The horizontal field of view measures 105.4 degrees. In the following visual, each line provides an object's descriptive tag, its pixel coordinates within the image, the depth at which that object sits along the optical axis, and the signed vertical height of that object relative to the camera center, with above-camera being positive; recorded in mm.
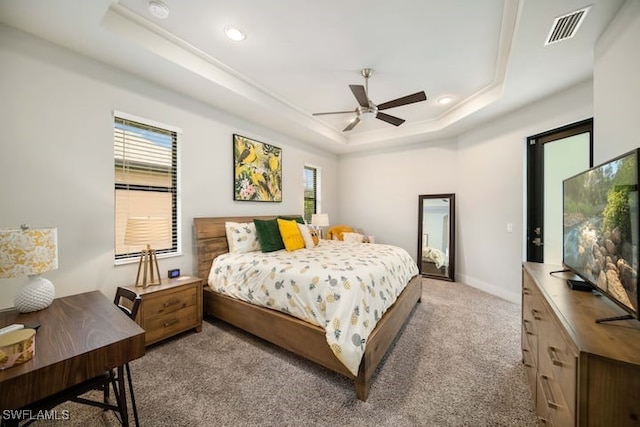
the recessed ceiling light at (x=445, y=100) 3521 +1664
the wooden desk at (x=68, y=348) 851 -570
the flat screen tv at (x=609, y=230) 998 -84
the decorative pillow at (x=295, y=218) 3945 -100
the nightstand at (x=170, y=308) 2207 -926
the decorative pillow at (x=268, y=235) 3135 -304
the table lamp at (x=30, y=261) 1282 -268
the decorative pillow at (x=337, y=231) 5125 -399
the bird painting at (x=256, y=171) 3578 +661
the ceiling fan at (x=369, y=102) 2539 +1228
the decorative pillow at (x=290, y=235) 3237 -312
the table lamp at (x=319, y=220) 4488 -143
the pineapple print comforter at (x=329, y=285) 1750 -651
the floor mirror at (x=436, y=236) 4488 -442
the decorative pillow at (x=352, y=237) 4859 -499
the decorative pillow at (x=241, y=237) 3134 -333
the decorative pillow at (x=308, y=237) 3445 -367
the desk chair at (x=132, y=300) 1376 -575
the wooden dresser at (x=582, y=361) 788 -555
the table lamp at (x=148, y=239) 2206 -248
